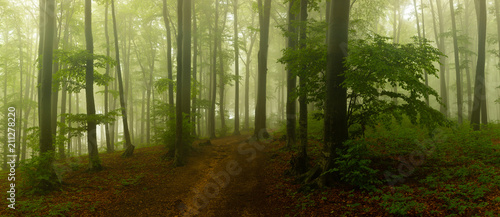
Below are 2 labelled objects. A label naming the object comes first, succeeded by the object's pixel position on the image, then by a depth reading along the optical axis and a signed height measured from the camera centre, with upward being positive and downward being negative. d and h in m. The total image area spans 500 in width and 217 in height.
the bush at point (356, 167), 6.06 -1.35
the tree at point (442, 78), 19.33 +2.49
